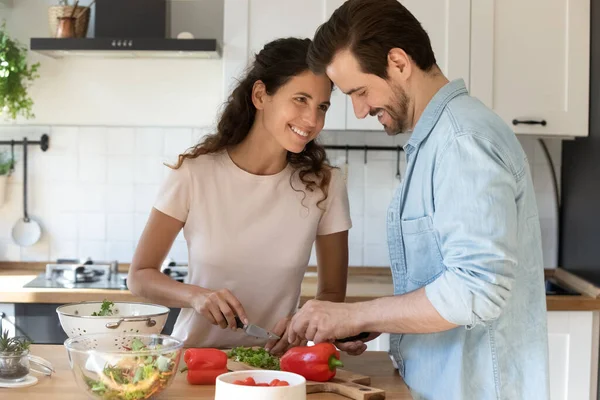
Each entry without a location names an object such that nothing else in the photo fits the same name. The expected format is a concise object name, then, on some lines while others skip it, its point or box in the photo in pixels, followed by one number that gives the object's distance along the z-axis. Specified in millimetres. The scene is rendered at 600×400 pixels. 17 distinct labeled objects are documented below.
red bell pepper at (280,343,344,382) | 1707
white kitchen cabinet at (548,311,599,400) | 3146
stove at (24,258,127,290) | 3268
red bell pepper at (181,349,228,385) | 1685
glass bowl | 1490
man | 1508
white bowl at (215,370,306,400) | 1396
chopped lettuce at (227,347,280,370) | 1773
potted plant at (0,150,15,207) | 3703
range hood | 3316
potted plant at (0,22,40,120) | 3529
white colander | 1714
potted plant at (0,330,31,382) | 1660
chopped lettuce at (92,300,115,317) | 1852
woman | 2191
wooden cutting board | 1620
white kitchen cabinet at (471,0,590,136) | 3373
